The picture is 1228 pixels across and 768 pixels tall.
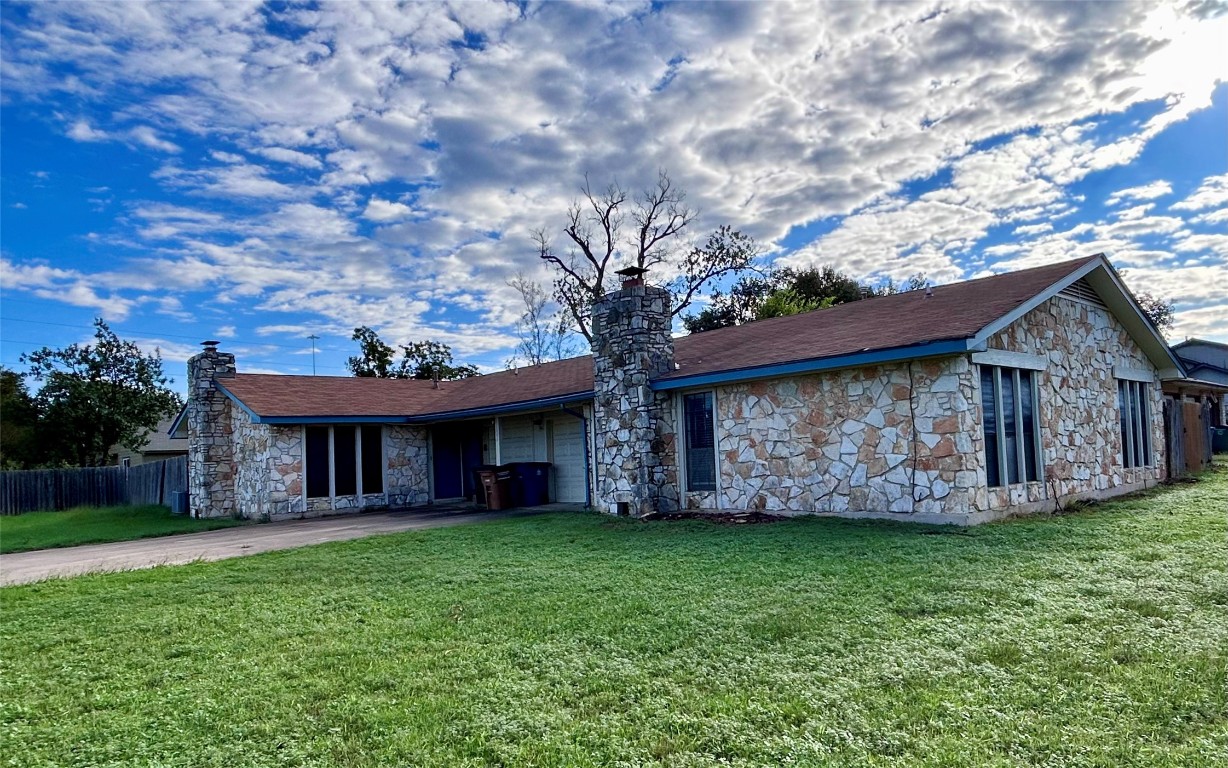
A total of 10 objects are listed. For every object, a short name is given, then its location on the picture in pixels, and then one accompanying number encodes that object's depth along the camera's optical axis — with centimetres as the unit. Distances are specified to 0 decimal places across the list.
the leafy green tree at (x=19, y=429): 3117
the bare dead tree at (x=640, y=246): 3192
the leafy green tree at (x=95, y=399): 3053
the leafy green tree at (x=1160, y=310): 4748
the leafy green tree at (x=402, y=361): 3838
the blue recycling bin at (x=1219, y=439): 2662
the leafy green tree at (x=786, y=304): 2766
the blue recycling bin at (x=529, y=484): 1636
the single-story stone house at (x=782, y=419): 995
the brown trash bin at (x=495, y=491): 1617
